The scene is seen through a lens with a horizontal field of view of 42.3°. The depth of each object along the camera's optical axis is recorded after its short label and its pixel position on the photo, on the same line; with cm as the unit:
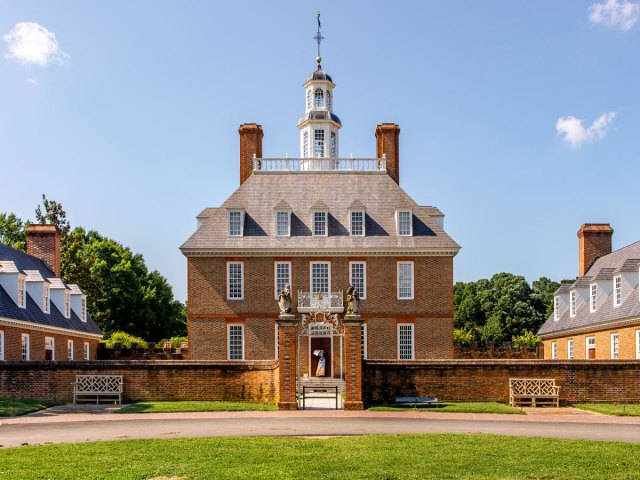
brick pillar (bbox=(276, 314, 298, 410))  2505
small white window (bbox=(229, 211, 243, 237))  3947
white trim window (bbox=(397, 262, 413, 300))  3869
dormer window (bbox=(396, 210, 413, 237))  3947
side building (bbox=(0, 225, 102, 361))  3309
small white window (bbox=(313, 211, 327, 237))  3972
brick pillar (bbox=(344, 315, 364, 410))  2491
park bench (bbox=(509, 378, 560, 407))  2648
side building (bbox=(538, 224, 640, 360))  3509
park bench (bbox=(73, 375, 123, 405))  2666
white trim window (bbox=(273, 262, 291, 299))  3878
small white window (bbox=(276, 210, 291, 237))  3953
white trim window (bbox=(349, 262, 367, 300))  3878
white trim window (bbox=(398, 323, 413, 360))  3831
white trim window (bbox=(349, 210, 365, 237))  3966
